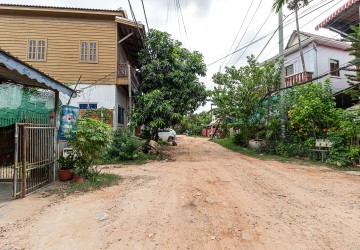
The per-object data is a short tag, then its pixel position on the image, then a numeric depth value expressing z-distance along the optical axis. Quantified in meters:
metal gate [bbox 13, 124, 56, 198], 4.89
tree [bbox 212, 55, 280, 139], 13.54
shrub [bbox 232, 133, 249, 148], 16.03
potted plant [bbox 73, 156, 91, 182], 6.25
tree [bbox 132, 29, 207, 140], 11.63
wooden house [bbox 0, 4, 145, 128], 12.02
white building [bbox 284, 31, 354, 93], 15.13
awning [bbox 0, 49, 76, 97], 4.09
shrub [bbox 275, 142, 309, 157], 10.67
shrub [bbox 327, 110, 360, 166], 8.48
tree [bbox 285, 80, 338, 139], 9.71
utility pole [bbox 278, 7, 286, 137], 12.86
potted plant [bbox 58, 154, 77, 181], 6.25
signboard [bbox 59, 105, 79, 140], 6.07
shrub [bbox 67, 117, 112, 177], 5.95
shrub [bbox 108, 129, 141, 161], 10.22
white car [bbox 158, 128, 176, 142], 21.91
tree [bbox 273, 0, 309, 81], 13.16
